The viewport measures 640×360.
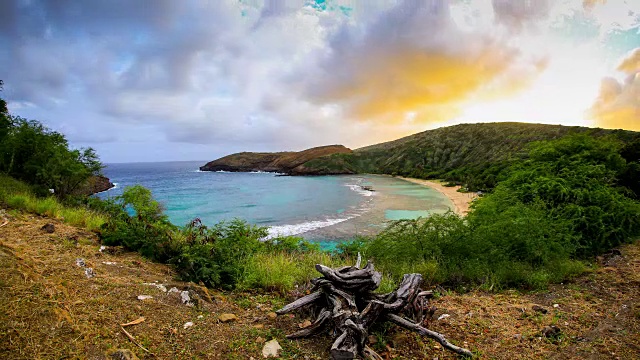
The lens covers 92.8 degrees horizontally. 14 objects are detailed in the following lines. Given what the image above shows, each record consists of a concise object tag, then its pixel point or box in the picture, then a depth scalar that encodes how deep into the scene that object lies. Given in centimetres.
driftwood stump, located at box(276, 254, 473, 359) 348
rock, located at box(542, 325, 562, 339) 419
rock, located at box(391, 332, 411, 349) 392
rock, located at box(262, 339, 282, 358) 348
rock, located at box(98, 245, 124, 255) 598
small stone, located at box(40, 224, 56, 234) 607
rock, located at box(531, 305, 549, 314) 499
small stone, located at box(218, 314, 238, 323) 406
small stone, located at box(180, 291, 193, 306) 431
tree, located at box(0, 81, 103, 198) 1437
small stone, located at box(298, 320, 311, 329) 411
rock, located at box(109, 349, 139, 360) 289
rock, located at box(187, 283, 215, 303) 462
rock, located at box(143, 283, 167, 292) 449
